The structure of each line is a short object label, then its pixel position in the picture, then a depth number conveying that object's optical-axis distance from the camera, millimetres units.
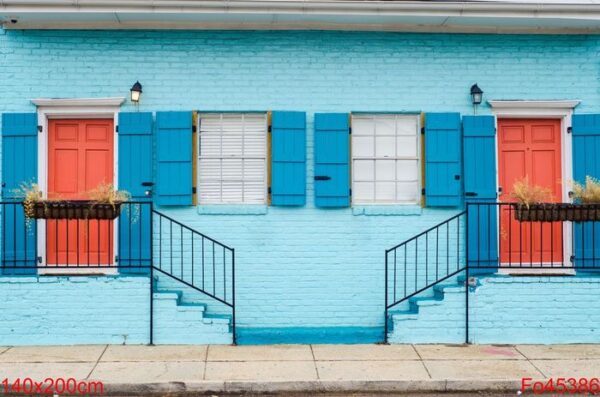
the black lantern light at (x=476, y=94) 8719
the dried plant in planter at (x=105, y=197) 7805
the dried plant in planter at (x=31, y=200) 7746
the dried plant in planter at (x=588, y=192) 8062
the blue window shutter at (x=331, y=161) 8641
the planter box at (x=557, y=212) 7930
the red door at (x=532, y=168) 8898
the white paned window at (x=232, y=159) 8750
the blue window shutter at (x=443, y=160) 8711
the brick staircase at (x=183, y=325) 7938
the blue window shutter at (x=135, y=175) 8477
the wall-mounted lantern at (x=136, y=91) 8516
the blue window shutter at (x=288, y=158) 8602
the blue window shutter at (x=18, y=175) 8422
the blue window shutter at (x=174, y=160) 8531
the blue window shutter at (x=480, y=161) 8727
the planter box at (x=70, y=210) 7750
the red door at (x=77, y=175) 8672
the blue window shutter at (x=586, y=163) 8688
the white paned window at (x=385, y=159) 8852
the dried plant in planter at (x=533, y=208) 7926
